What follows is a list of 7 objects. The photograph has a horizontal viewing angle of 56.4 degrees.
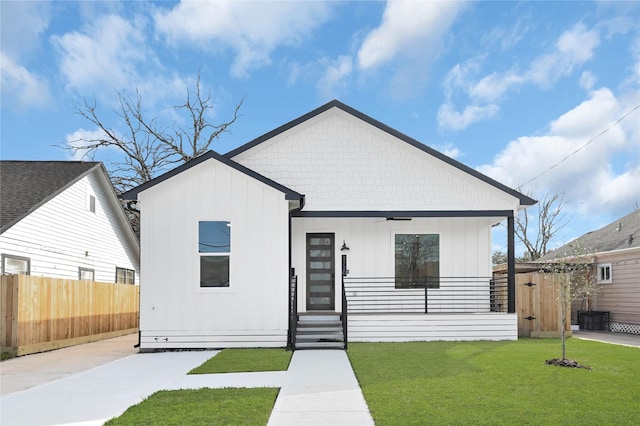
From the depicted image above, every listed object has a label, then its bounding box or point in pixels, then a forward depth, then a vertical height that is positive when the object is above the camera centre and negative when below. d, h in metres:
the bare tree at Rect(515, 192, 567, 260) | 36.62 +2.13
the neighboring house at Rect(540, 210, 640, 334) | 17.83 -0.55
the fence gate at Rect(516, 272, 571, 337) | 15.06 -1.23
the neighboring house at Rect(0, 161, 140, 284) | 15.67 +1.15
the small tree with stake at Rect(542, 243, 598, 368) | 9.56 -0.67
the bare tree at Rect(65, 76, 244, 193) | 30.14 +6.23
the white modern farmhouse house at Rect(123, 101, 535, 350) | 12.66 +0.41
